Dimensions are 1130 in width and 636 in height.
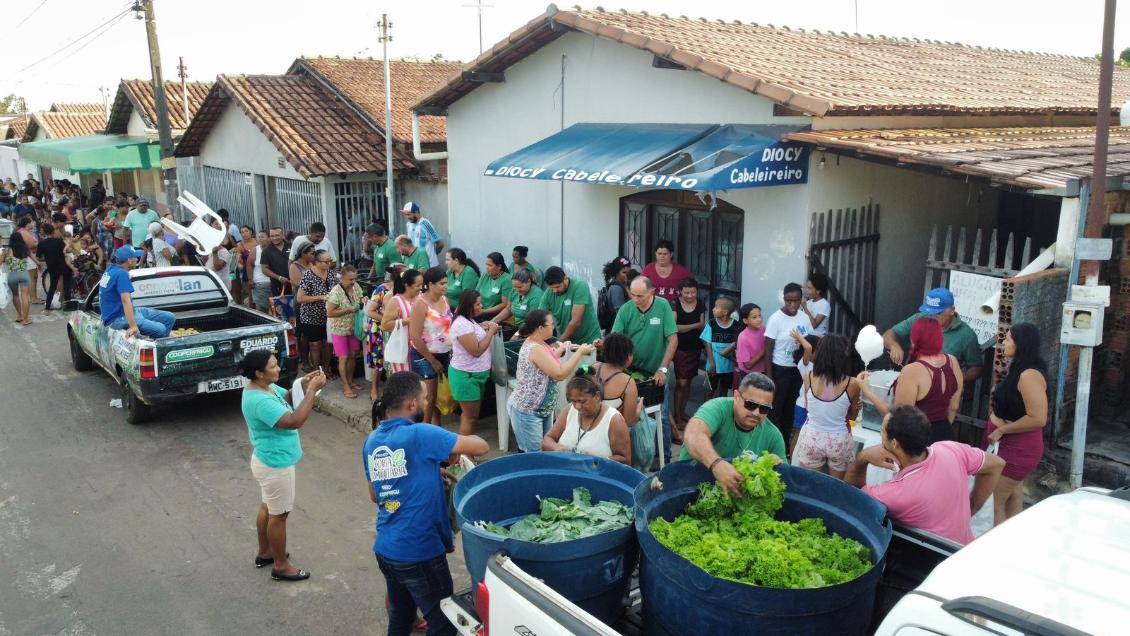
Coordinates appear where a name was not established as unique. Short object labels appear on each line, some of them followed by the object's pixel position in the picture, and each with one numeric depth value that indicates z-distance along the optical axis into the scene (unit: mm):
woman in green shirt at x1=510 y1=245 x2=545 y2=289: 9742
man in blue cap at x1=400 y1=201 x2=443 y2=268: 12055
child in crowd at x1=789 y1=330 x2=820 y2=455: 6816
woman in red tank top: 5430
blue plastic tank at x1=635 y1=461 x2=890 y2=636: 2932
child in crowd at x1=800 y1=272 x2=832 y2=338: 7555
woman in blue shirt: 5465
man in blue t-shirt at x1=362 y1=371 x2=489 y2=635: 4227
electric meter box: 5531
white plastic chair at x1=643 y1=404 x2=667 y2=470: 7047
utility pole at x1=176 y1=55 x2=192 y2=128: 22938
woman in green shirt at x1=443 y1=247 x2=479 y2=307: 9977
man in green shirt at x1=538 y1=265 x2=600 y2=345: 8102
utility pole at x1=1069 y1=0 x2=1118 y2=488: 5574
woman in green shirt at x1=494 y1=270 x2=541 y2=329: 8531
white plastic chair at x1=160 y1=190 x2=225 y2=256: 13242
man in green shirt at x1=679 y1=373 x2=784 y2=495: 4314
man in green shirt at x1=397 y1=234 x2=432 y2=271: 11008
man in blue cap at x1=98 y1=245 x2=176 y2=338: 9102
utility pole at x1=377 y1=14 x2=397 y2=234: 12581
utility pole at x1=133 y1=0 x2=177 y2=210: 17312
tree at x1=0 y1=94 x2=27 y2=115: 83062
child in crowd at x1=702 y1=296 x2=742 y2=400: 7801
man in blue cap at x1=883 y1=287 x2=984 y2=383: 6344
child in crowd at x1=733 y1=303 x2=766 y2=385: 7453
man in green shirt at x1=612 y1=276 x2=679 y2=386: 7312
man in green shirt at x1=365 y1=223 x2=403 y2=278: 11867
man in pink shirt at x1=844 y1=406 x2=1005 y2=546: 3715
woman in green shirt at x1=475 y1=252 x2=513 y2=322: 9438
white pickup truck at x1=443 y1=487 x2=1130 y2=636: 2369
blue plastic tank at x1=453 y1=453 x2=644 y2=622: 3438
